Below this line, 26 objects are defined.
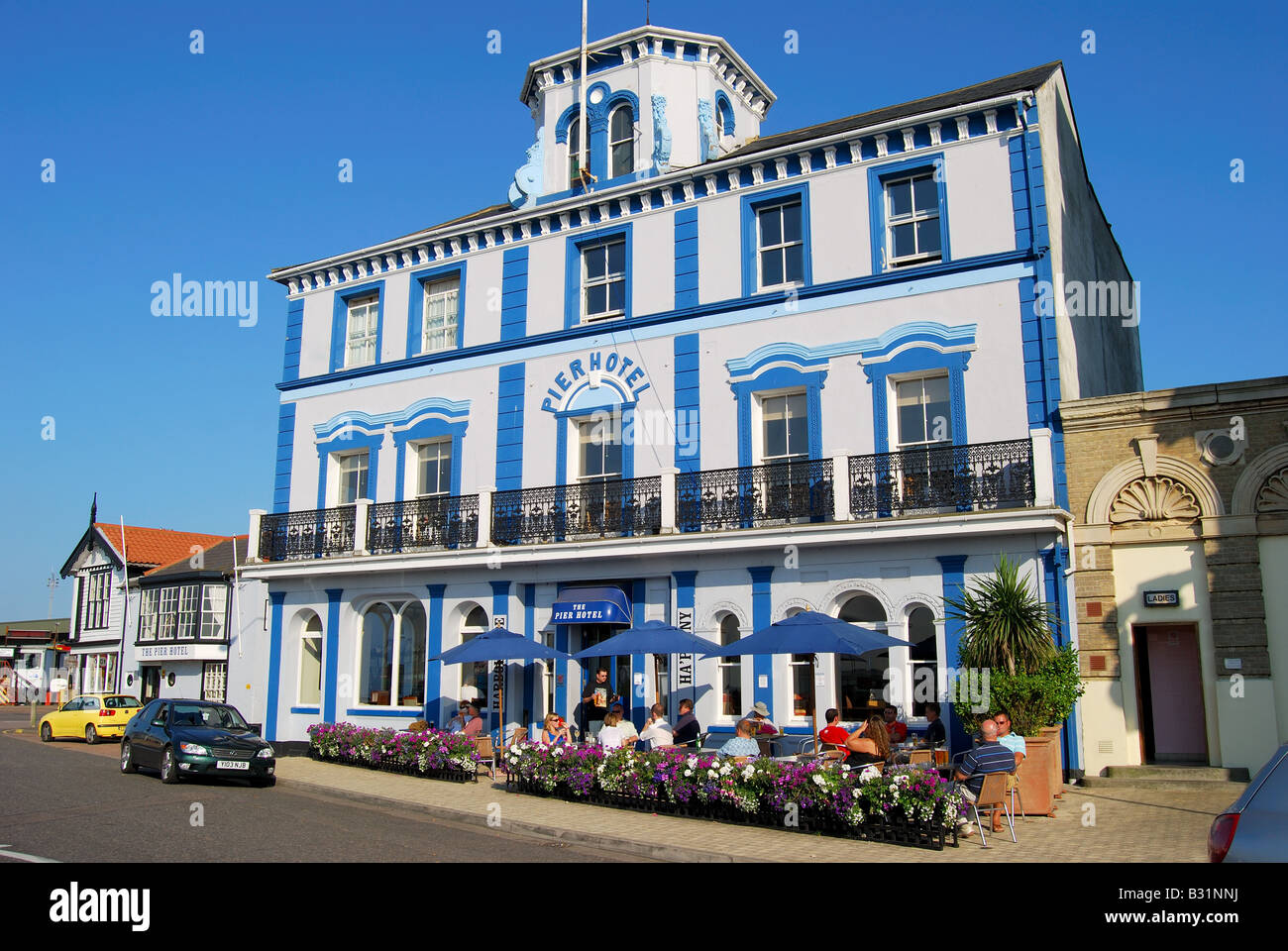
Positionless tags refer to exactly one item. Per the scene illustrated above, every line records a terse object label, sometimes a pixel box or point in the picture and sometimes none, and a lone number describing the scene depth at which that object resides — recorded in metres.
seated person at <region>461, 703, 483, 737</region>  17.80
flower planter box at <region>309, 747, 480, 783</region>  17.09
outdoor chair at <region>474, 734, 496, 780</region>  17.41
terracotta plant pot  13.25
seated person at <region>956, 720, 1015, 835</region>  11.33
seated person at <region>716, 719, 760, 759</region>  13.80
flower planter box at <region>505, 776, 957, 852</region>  11.05
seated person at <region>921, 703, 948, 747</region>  14.84
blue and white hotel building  16.73
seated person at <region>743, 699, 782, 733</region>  15.33
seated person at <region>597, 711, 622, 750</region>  14.98
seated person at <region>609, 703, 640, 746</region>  15.20
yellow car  27.12
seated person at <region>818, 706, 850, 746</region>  14.02
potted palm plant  12.89
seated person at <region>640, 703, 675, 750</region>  14.90
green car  16.42
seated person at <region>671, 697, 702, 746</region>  16.08
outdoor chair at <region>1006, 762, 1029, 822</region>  11.40
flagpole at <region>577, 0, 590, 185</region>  22.39
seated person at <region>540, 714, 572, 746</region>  16.16
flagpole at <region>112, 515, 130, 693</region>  38.97
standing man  19.03
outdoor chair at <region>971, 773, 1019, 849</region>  10.94
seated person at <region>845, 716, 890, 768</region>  13.12
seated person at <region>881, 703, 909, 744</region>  14.45
